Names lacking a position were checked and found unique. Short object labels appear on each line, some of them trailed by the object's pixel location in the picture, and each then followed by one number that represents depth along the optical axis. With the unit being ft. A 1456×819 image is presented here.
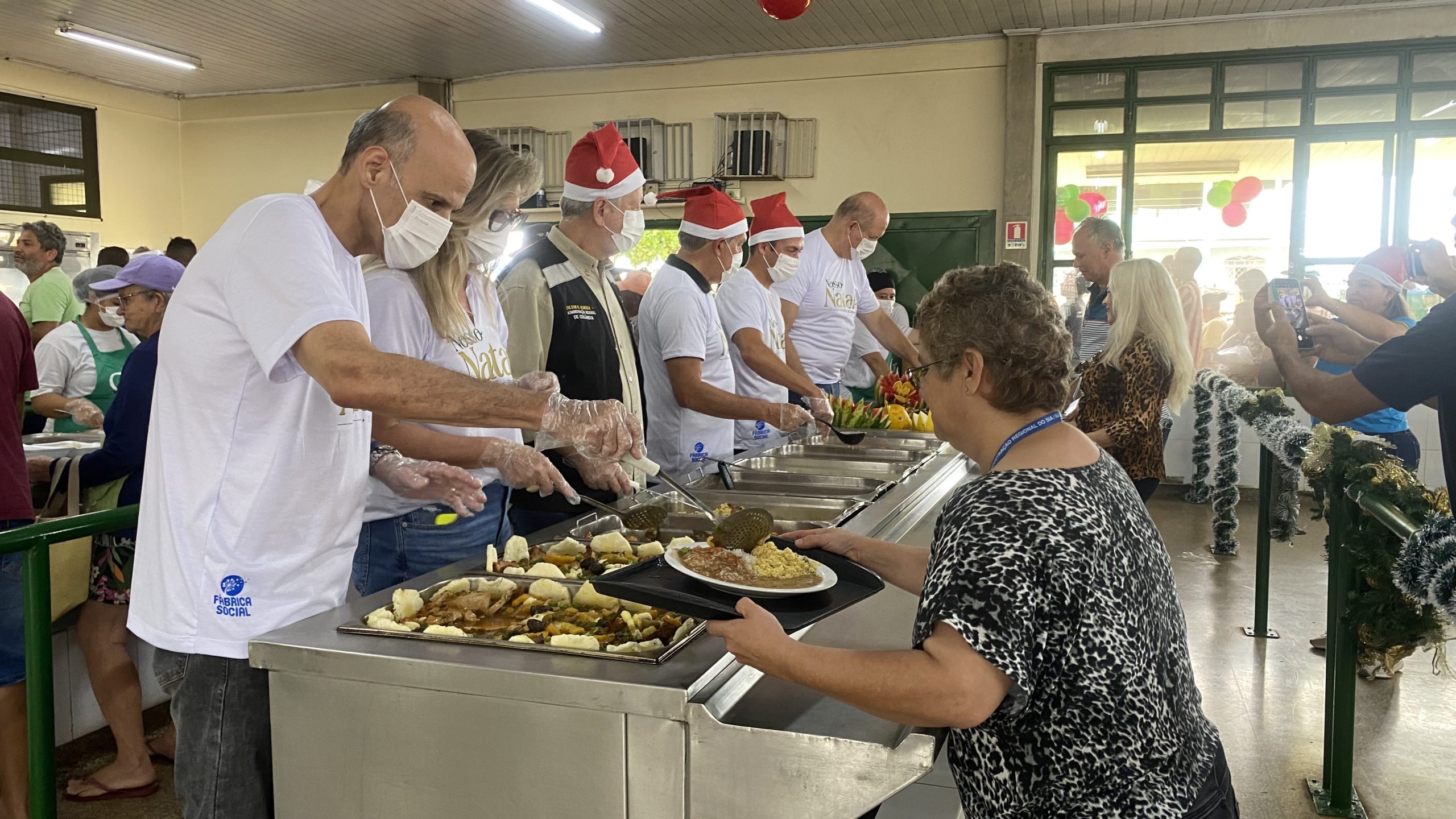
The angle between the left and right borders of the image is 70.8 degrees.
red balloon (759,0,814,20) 13.12
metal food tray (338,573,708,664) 4.45
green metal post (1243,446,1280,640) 14.60
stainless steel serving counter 4.00
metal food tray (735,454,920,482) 10.35
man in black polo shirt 6.72
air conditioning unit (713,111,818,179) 30.99
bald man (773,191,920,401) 16.12
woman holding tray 3.86
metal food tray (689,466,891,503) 9.29
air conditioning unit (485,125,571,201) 33.40
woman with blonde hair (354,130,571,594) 6.64
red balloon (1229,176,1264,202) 27.48
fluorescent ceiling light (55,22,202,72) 28.73
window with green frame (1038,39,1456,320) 26.09
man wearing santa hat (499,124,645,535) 8.87
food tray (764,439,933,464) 11.25
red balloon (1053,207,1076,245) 28.76
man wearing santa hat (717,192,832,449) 12.53
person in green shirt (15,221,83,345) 19.51
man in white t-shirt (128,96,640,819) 4.67
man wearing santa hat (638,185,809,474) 10.36
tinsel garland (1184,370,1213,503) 21.38
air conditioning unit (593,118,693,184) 32.12
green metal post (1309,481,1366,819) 9.52
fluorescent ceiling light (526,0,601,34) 26.07
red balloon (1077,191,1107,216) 28.45
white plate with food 4.95
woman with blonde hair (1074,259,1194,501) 13.58
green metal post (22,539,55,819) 7.05
